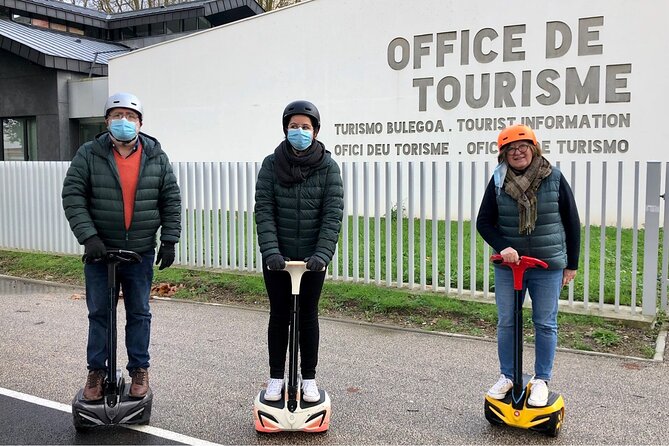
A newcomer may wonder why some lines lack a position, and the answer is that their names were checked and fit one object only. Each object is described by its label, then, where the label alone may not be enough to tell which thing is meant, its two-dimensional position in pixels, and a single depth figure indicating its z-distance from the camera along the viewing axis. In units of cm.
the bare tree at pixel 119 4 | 3512
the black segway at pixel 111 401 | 361
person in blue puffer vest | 361
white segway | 357
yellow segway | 354
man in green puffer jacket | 372
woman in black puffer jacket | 365
